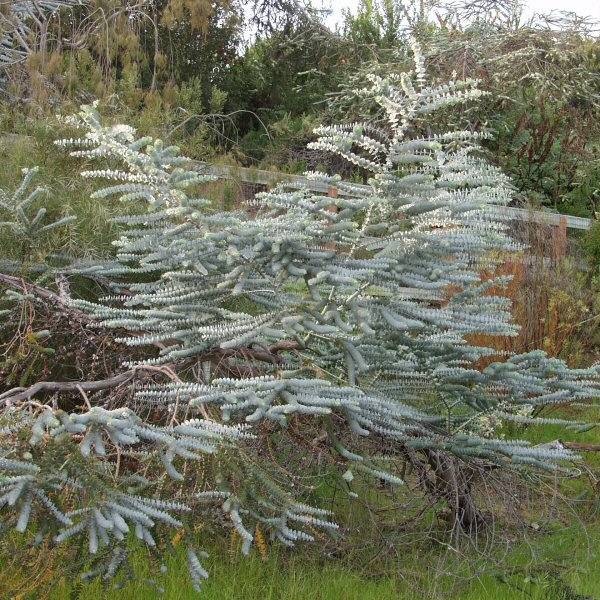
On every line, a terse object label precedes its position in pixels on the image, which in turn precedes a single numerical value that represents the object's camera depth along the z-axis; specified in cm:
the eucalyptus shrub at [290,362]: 275
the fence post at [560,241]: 779
